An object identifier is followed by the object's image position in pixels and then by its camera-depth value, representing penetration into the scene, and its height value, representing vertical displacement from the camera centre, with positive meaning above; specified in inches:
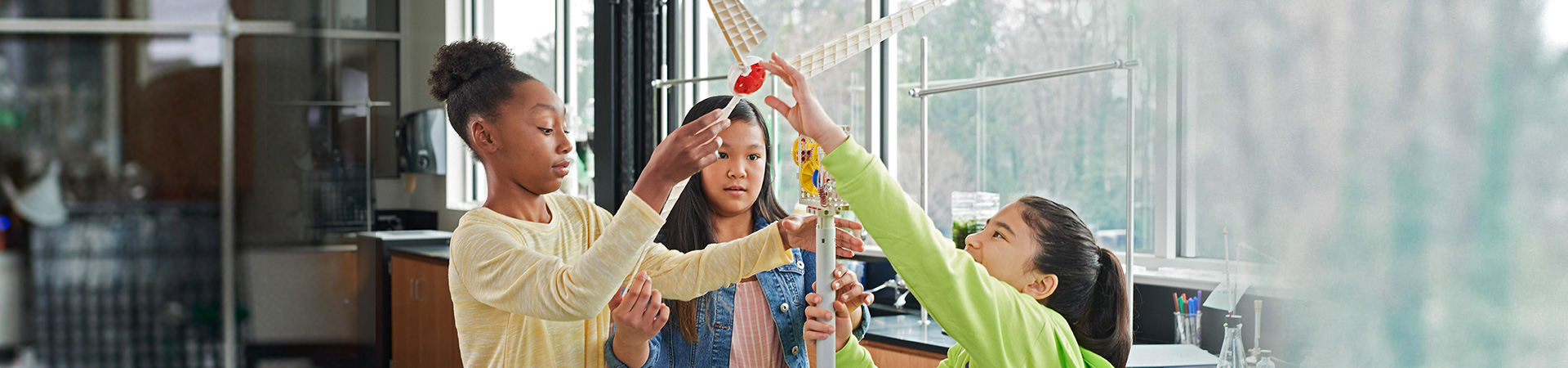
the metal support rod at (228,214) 96.6 -3.9
